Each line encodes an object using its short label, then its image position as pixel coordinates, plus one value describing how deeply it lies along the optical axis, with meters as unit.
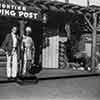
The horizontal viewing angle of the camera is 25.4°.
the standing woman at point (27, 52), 9.18
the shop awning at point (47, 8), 9.56
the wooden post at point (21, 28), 10.58
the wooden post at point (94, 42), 11.35
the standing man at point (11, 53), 8.47
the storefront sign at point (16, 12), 9.09
